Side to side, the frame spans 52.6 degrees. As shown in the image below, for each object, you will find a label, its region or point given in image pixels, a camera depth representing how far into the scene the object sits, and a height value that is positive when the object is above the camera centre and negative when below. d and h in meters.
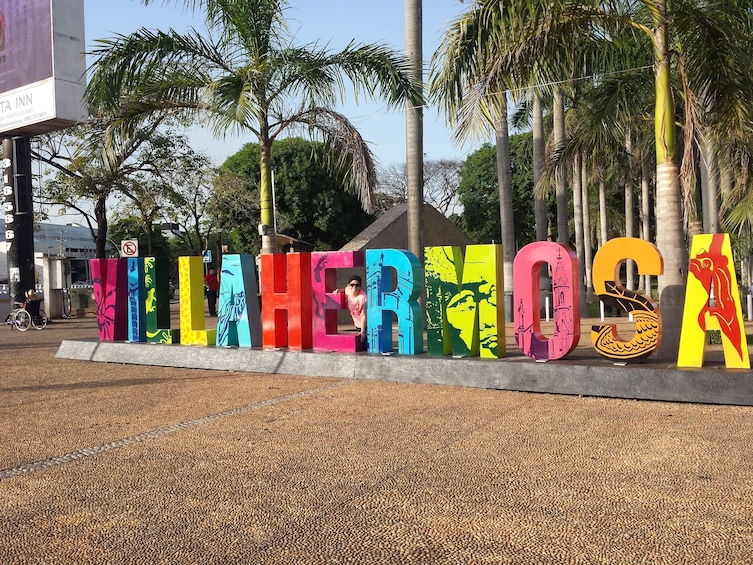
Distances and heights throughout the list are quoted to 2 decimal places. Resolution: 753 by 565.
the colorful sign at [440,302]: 7.71 -0.30
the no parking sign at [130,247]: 21.89 +1.17
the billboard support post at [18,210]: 20.22 +2.14
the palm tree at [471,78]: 9.34 +2.50
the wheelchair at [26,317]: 19.83 -0.71
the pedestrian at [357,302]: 10.38 -0.30
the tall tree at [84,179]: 25.84 +3.79
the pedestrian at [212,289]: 23.31 -0.14
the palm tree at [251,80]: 12.02 +3.32
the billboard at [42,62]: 17.72 +5.43
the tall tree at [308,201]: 41.72 +4.44
